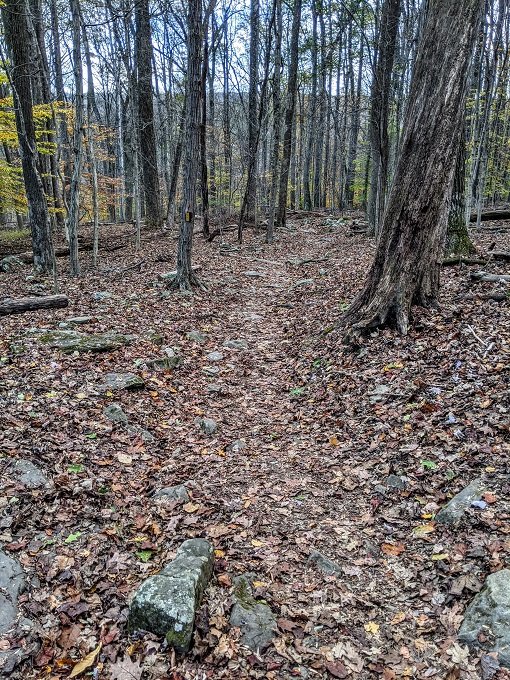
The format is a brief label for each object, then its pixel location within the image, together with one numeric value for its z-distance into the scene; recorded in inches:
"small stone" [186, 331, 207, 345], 292.7
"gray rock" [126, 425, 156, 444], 181.5
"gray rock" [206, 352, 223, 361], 272.7
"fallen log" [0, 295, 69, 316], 294.9
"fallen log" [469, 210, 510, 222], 595.8
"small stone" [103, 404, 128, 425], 186.7
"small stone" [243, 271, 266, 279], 480.4
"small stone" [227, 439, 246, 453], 180.7
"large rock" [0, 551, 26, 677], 88.3
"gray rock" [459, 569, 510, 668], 87.3
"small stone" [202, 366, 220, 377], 252.7
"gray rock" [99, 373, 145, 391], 209.8
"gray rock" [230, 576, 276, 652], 97.6
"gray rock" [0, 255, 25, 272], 464.8
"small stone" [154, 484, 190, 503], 145.3
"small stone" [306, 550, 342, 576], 117.2
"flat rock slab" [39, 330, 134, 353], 240.5
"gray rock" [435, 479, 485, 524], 122.1
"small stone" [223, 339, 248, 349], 294.3
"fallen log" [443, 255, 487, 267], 286.0
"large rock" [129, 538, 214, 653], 95.3
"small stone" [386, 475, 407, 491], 143.1
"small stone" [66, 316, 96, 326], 282.5
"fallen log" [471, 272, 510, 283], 244.1
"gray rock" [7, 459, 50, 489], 136.4
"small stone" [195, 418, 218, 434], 194.8
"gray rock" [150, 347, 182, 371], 244.8
